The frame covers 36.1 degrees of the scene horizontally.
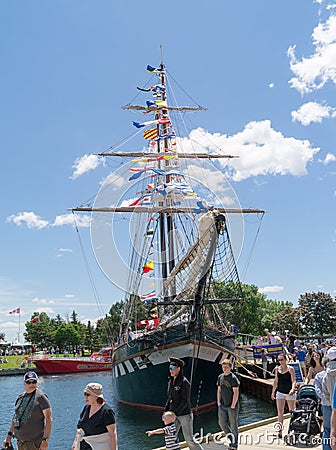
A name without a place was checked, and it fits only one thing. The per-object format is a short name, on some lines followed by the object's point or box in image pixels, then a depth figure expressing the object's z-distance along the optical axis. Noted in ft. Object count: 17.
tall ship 68.39
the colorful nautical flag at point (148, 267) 99.40
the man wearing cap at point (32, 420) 19.83
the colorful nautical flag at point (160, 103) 115.39
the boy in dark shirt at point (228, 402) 25.40
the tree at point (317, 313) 257.96
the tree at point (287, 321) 265.34
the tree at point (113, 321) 306.35
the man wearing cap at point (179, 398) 23.47
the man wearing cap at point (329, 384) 20.40
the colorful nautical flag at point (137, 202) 107.41
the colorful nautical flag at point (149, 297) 91.81
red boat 181.68
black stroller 28.43
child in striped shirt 21.94
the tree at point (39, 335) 303.48
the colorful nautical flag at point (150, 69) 119.96
